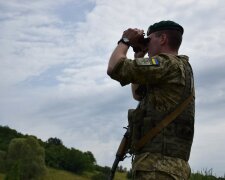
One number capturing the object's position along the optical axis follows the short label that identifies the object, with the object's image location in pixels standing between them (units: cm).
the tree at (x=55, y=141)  13130
